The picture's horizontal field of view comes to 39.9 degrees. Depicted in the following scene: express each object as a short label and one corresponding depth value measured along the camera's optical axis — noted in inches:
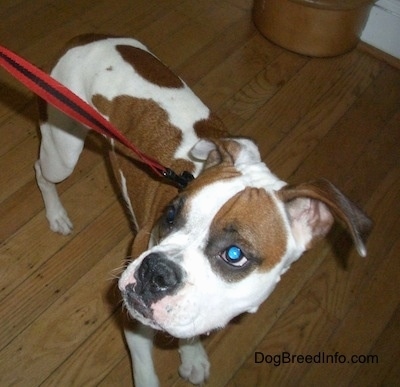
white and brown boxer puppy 16.6
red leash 17.0
